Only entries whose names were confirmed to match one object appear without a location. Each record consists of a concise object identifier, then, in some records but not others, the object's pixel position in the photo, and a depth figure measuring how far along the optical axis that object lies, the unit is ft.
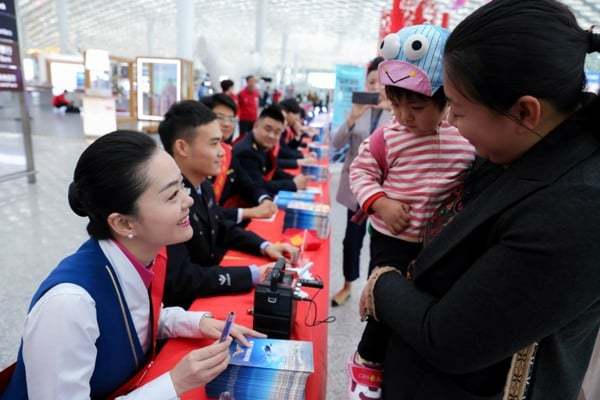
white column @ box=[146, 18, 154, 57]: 83.85
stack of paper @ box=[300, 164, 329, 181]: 12.64
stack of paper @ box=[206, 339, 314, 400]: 2.88
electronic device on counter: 3.64
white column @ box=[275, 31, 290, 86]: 73.28
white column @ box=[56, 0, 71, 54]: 50.72
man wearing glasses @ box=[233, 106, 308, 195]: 10.45
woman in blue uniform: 2.61
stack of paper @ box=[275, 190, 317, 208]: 8.55
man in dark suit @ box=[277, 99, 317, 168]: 15.39
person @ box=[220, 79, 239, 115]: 23.52
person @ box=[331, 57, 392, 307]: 8.55
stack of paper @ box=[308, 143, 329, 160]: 17.66
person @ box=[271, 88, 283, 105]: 54.60
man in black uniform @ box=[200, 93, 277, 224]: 8.17
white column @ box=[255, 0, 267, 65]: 41.84
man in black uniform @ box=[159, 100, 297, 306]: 5.85
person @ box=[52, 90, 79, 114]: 50.44
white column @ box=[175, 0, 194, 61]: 25.30
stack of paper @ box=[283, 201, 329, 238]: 6.96
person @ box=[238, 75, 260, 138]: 27.53
